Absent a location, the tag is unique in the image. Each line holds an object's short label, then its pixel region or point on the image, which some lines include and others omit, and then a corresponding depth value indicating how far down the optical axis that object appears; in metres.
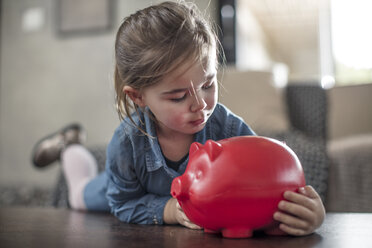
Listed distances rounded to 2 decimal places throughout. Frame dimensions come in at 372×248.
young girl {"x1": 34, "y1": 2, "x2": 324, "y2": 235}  0.68
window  3.76
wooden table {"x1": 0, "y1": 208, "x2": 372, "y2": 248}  0.58
